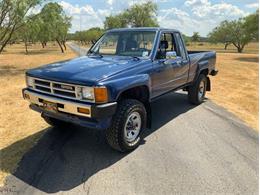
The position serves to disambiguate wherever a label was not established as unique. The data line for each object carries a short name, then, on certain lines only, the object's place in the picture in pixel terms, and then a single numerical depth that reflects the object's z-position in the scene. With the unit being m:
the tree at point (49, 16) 12.39
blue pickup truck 2.72
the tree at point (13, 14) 10.89
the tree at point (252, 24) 20.27
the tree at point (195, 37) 89.30
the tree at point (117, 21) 33.27
